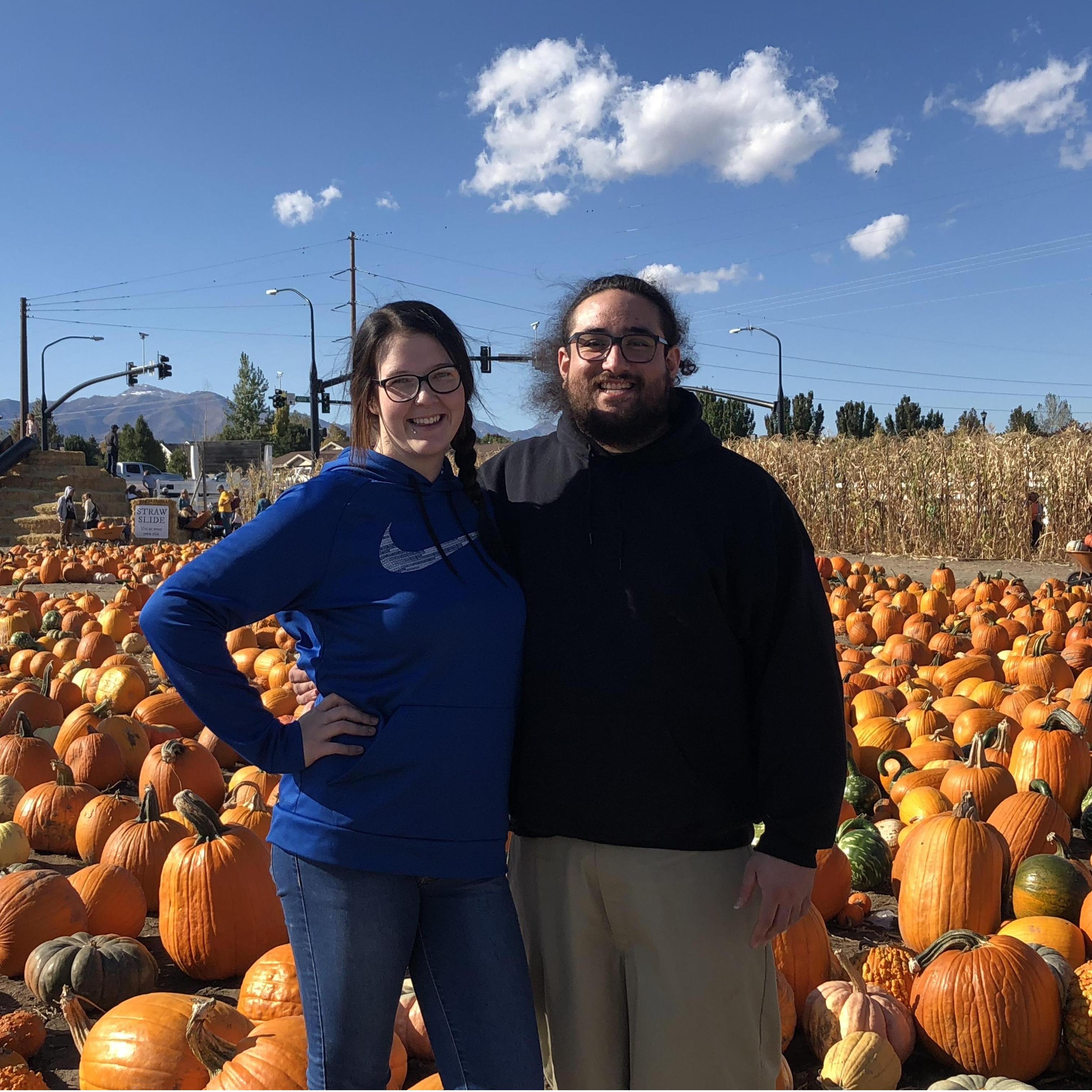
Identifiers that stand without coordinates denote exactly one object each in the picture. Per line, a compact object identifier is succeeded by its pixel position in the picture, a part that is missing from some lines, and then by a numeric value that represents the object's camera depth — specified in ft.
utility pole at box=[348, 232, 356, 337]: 138.72
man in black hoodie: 6.89
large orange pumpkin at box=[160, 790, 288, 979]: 10.98
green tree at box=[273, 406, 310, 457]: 266.98
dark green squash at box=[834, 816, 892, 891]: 12.75
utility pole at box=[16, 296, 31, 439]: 118.73
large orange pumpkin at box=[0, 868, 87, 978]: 10.86
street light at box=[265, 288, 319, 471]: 104.17
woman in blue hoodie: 6.16
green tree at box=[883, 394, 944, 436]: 238.89
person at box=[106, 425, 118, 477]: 110.42
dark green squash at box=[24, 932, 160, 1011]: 9.97
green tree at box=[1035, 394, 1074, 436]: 237.45
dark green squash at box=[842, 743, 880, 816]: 15.06
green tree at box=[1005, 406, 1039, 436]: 155.04
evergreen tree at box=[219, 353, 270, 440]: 267.59
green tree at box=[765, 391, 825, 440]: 226.38
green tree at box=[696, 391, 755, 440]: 206.80
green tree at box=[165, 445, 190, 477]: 265.54
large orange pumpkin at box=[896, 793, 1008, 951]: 10.94
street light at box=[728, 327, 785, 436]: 127.24
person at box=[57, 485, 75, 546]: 73.87
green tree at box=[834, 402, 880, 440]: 239.50
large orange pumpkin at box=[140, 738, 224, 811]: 15.29
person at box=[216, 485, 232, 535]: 92.38
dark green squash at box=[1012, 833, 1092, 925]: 11.18
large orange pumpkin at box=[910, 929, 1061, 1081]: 8.89
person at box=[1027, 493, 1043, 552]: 52.65
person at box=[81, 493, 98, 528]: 78.74
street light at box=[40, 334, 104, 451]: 121.19
